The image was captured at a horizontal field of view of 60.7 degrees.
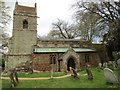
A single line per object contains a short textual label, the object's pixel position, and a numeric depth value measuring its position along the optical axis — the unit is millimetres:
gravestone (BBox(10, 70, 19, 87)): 8914
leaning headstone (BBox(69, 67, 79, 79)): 10926
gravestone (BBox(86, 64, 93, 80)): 10132
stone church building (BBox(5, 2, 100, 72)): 18953
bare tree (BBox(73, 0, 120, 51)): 14109
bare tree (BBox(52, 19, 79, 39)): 39544
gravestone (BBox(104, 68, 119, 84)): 7916
